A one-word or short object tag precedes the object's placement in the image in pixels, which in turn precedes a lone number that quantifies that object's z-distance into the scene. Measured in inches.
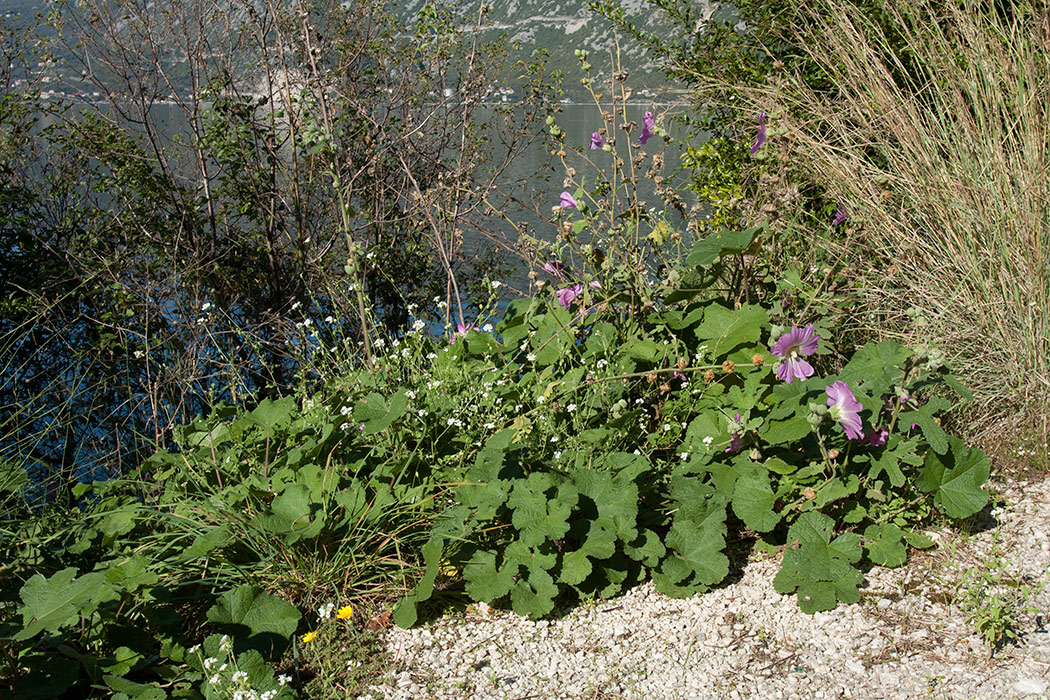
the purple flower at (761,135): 109.7
